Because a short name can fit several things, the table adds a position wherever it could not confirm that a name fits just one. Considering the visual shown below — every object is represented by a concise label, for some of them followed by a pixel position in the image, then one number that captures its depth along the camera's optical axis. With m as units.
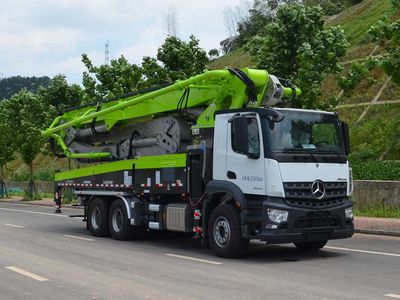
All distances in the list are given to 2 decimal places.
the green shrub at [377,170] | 20.97
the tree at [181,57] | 26.91
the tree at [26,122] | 37.94
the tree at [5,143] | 41.56
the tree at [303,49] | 19.66
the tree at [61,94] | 34.25
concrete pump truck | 10.59
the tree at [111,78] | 28.64
